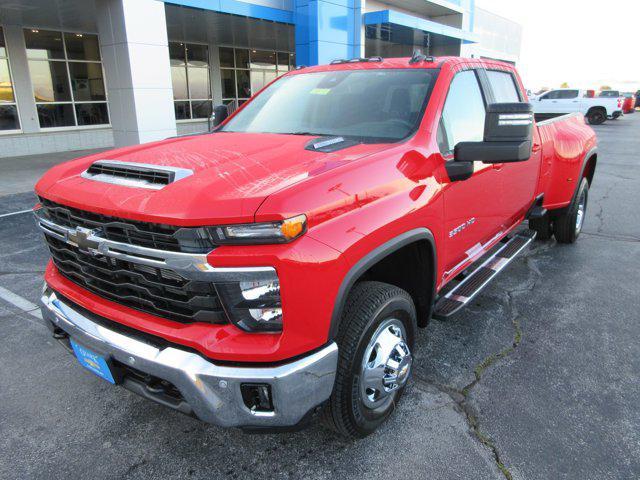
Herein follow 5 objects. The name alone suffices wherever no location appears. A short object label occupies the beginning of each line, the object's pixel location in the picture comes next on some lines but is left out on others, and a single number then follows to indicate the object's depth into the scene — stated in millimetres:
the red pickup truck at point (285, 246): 1914
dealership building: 10102
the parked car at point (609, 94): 27208
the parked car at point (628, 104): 33825
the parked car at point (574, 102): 26438
